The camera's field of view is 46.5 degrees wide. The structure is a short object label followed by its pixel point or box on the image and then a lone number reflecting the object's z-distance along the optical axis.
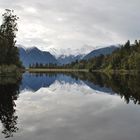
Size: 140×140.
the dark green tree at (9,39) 43.32
